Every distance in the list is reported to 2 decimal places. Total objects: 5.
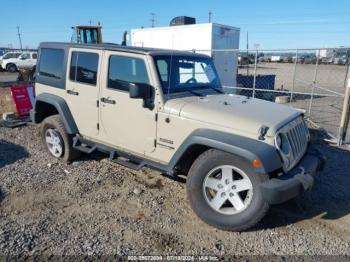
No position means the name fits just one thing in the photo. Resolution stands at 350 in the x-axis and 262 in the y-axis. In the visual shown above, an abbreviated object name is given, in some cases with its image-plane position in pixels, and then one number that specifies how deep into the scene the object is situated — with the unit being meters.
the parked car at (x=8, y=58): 28.09
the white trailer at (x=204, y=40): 12.23
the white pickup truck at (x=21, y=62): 27.75
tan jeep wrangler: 3.39
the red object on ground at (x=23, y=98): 8.71
